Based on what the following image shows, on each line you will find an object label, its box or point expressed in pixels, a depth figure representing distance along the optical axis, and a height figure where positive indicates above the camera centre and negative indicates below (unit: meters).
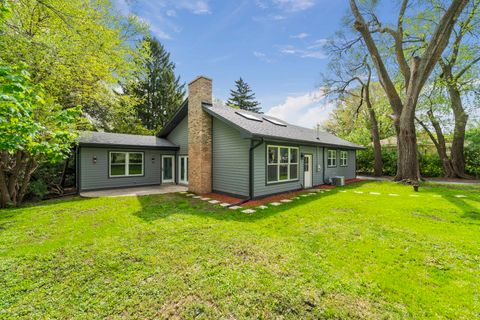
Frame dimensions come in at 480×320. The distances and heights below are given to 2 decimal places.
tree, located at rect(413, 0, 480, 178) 13.02 +4.83
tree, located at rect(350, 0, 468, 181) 10.54 +5.31
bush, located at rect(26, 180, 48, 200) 8.67 -1.18
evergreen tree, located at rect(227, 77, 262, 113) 32.41 +10.25
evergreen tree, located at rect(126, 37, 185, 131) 24.48 +8.27
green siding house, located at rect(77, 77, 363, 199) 7.89 +0.29
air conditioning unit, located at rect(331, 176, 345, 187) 11.73 -1.12
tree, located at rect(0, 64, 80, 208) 3.00 +0.79
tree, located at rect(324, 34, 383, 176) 15.05 +7.05
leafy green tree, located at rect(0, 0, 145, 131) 6.45 +4.05
